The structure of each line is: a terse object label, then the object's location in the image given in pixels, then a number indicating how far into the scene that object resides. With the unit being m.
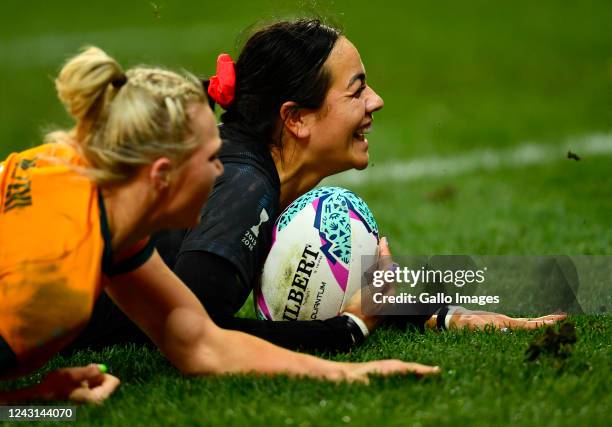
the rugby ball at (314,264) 10.39
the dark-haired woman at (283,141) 10.34
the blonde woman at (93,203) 7.91
